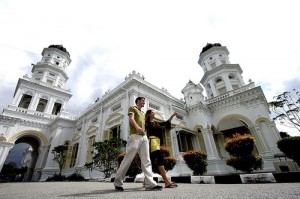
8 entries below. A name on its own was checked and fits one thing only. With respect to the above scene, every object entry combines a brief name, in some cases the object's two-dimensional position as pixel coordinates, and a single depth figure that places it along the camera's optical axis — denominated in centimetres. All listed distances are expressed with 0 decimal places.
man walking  267
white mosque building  1225
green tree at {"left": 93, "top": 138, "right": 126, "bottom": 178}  893
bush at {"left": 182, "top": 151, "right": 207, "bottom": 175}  872
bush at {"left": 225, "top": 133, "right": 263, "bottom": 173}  678
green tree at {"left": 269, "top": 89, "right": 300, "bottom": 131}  1354
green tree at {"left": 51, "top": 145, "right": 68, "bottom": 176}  1488
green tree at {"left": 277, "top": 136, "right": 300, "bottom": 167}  599
